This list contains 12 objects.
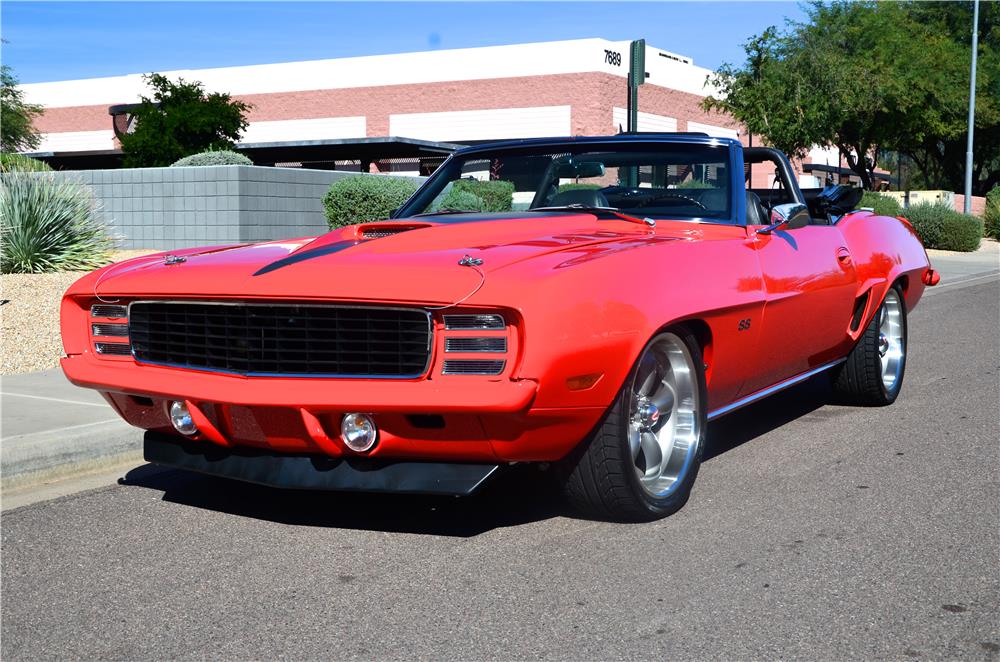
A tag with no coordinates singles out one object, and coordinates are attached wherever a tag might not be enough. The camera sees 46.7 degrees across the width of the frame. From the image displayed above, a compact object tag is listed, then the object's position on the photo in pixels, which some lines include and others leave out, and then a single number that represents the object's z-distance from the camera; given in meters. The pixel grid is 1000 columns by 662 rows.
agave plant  12.81
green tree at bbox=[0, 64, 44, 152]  45.78
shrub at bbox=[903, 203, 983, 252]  28.12
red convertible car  3.85
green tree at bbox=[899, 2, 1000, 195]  43.22
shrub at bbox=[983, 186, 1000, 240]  35.53
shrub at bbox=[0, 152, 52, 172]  15.57
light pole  31.88
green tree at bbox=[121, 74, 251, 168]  27.41
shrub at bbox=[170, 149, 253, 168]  20.00
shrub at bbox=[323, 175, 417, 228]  17.39
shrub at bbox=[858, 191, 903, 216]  30.19
